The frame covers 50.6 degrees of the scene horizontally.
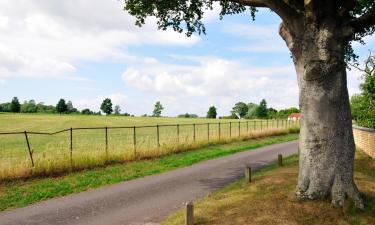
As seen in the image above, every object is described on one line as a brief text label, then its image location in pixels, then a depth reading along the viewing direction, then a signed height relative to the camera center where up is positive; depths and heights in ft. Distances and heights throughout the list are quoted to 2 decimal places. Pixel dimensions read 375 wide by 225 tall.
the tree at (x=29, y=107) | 441.27 +10.77
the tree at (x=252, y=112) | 422.82 +2.30
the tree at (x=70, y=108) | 437.50 +9.20
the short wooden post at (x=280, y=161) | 57.88 -6.90
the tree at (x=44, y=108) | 445.83 +9.80
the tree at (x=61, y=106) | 418.43 +10.81
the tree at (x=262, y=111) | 419.54 +3.20
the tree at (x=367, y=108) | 88.67 +1.35
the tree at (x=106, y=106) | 464.48 +11.41
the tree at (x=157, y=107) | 489.67 +10.03
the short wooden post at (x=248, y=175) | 43.16 -6.68
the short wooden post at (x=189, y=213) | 27.50 -6.83
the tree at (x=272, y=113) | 399.57 +0.98
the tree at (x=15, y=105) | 426.10 +12.60
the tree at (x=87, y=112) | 407.44 +4.14
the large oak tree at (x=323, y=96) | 30.48 +1.36
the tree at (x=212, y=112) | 410.72 +2.63
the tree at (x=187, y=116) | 421.18 -1.17
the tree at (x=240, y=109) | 462.19 +6.21
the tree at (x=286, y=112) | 378.28 +1.75
